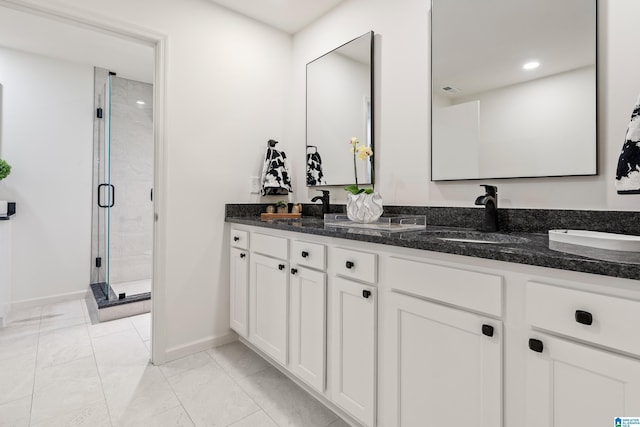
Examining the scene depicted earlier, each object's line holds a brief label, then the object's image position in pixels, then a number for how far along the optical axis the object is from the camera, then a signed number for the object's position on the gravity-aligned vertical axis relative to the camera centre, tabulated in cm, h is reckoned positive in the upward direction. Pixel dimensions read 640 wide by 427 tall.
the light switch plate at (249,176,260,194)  246 +23
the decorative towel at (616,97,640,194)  95 +17
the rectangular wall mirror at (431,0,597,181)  126 +57
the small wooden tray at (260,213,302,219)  228 -2
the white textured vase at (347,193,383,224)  170 +4
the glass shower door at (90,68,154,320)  334 +28
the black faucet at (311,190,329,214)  223 +11
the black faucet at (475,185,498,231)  139 +4
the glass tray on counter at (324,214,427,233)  153 -5
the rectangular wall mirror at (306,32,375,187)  206 +73
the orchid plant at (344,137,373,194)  177 +34
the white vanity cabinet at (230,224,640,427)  73 -38
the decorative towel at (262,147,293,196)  240 +30
